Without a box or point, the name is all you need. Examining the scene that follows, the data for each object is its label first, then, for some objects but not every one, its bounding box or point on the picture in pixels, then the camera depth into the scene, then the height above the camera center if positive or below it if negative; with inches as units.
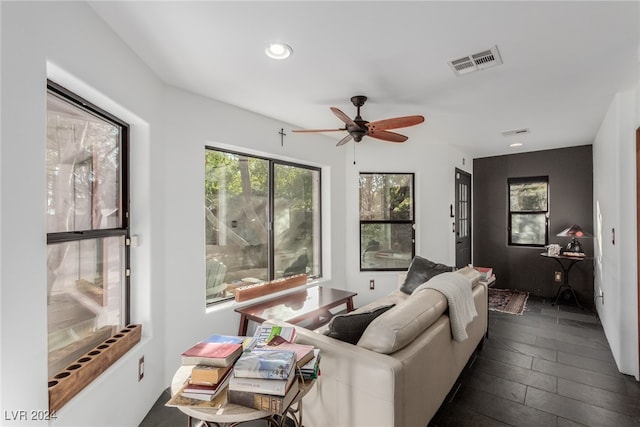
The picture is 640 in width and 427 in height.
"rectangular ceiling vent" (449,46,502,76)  78.4 +42.1
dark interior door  197.0 -1.9
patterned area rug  170.1 -52.6
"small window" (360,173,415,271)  181.6 -8.3
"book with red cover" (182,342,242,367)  53.1 -24.7
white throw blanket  83.3 -24.5
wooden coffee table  105.8 -34.6
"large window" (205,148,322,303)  119.0 -1.6
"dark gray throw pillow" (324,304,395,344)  69.2 -25.5
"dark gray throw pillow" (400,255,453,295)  130.0 -24.8
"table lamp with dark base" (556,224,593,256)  170.7 -14.3
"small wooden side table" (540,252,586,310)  170.9 -32.9
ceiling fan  96.8 +31.1
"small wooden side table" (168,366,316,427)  47.3 -31.0
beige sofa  57.6 -32.3
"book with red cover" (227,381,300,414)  48.4 -29.8
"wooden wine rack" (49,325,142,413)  54.3 -30.8
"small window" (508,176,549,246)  198.1 +2.5
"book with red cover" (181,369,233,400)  49.6 -28.8
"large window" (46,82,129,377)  60.6 -1.7
